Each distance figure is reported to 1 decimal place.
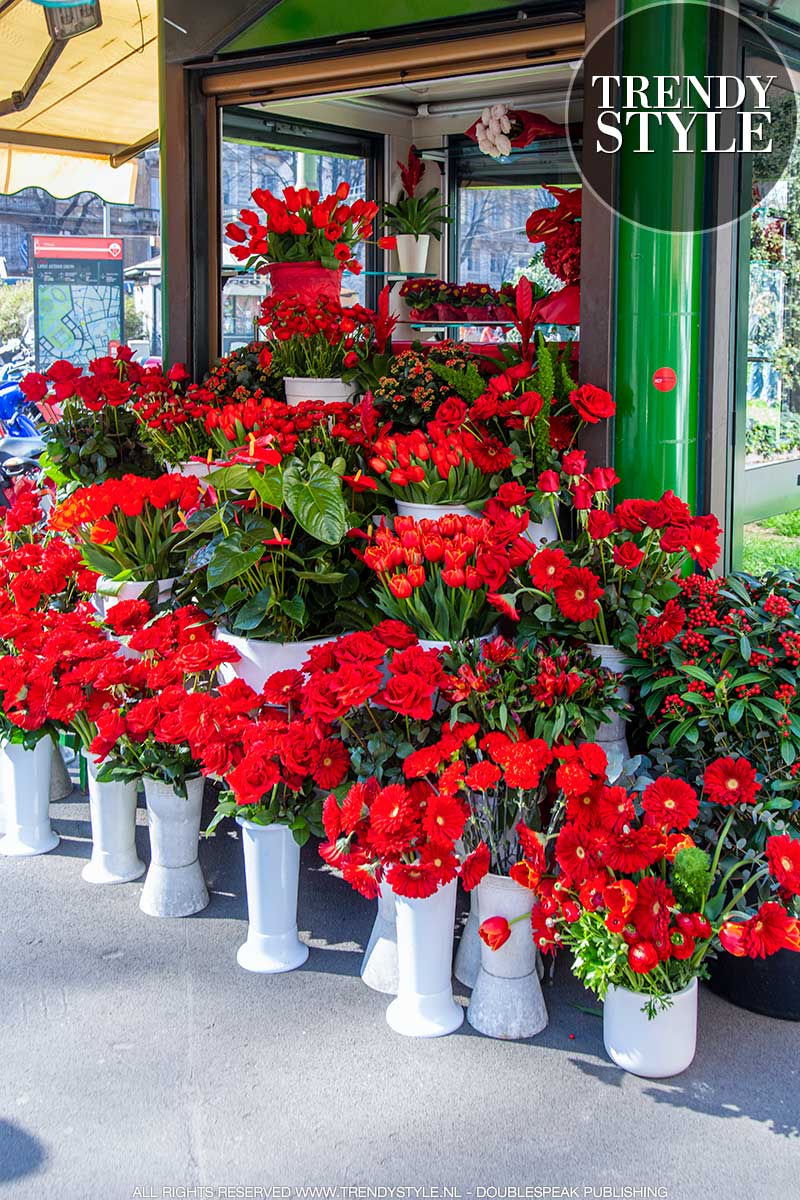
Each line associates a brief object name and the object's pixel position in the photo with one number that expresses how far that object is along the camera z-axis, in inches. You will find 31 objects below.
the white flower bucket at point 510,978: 97.0
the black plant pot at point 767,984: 98.4
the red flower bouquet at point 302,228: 153.0
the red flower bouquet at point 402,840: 90.2
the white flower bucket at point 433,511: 119.0
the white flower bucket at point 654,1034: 90.0
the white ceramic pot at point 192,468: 149.8
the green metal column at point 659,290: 120.1
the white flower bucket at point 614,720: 108.5
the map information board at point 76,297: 290.2
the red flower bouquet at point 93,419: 159.3
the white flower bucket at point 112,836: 124.6
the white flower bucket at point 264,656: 113.7
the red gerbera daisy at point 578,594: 103.7
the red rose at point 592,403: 118.0
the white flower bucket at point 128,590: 129.6
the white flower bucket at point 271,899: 107.3
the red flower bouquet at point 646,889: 85.0
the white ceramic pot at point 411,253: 241.6
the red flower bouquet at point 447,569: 103.0
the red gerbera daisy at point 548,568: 104.1
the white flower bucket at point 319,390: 150.8
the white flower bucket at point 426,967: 97.1
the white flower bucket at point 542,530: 120.7
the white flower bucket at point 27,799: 132.8
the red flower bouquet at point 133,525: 123.2
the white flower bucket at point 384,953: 105.1
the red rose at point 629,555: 105.3
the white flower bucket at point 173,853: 117.0
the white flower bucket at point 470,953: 105.5
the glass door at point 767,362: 129.8
